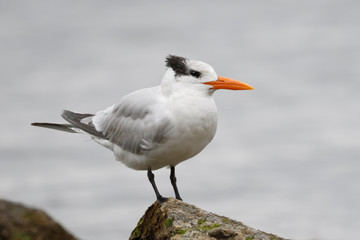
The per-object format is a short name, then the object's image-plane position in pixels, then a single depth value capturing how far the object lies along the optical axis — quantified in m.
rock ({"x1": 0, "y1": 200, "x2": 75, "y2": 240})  13.25
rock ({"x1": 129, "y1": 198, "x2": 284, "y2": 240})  11.58
